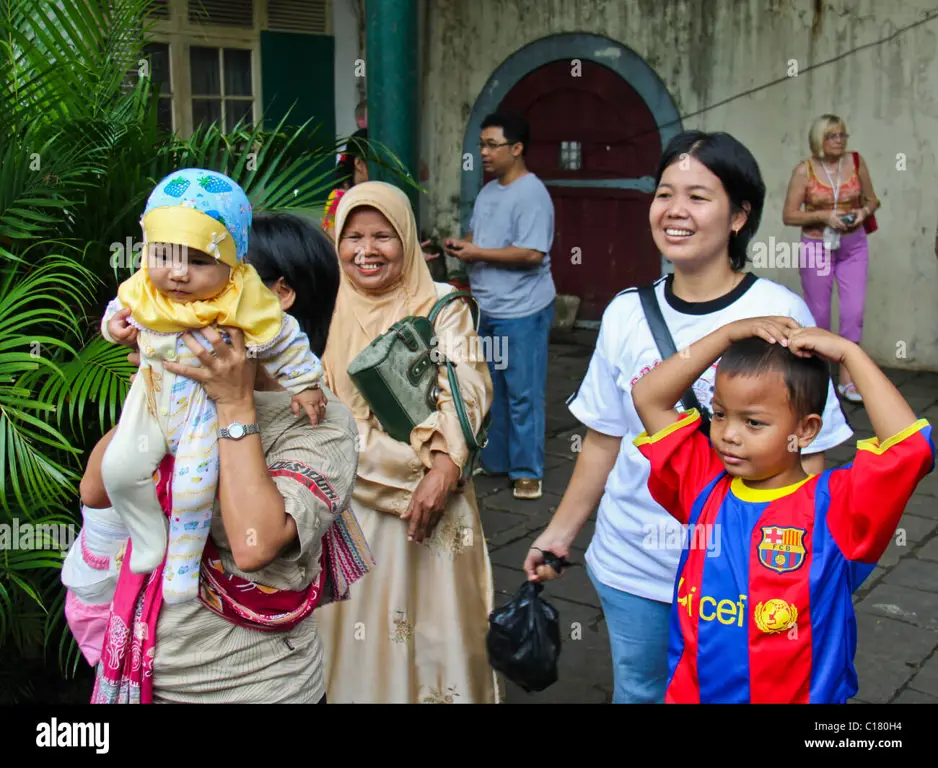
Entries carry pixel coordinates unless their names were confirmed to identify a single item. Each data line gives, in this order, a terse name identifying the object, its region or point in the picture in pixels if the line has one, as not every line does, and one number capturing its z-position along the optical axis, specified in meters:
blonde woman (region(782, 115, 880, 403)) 6.86
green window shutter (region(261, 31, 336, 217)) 9.12
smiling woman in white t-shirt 2.30
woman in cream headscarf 2.95
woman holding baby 1.76
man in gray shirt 5.44
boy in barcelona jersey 1.84
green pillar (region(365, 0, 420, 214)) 5.82
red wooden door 8.95
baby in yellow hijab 1.73
